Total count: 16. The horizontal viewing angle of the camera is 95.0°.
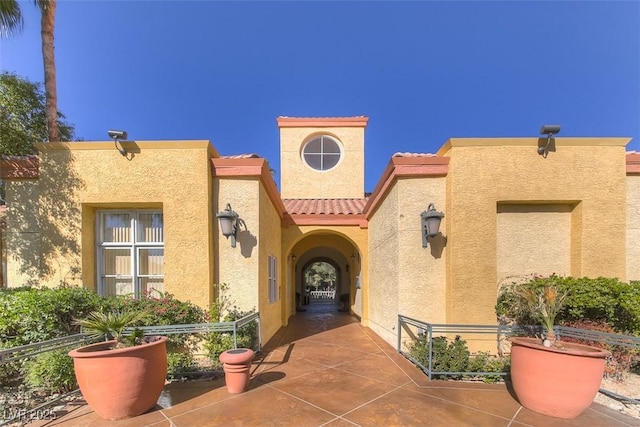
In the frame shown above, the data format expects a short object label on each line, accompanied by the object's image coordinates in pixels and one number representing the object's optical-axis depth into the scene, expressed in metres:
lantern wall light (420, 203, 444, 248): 5.81
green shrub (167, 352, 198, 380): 4.89
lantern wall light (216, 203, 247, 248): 6.09
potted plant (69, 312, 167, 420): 3.49
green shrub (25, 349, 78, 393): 4.28
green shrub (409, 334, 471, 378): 4.89
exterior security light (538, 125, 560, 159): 5.72
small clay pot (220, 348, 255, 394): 4.27
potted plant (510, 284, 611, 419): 3.53
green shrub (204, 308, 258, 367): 5.46
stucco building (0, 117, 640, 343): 5.95
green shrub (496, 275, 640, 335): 4.90
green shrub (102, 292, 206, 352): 5.41
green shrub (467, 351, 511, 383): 4.79
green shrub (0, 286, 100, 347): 4.63
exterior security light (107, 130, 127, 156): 5.82
